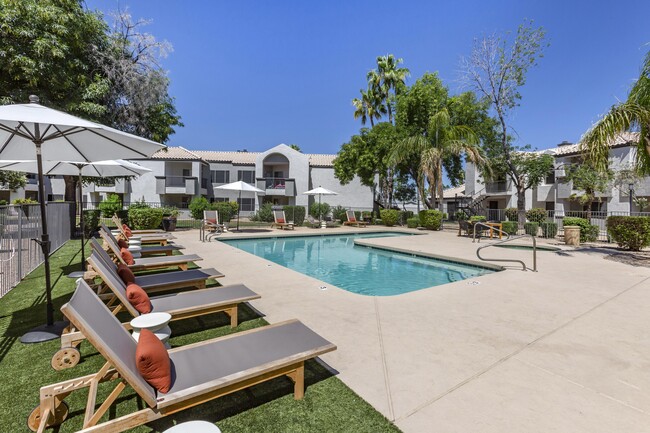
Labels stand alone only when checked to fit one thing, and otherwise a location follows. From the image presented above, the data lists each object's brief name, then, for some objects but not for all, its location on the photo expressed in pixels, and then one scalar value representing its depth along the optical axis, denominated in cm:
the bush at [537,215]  2538
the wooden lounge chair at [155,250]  784
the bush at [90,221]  1427
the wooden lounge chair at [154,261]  604
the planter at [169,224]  1641
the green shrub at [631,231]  1156
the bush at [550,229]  1744
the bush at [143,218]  1515
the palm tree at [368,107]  2989
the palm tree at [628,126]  905
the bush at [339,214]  2623
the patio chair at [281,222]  1970
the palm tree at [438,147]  2058
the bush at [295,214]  2300
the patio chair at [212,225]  1600
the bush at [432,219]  2100
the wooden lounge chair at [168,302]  305
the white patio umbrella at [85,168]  712
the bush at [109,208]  1878
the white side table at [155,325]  290
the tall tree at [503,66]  1866
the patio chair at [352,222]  2327
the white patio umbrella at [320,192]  2170
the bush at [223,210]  2109
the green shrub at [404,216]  2470
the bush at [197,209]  2369
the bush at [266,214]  2547
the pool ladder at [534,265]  804
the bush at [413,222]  2237
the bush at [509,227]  1894
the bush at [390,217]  2380
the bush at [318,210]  2738
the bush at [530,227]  1762
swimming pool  810
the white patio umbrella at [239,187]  1743
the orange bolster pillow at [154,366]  214
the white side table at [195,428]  158
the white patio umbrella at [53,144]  336
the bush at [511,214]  2728
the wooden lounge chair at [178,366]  204
